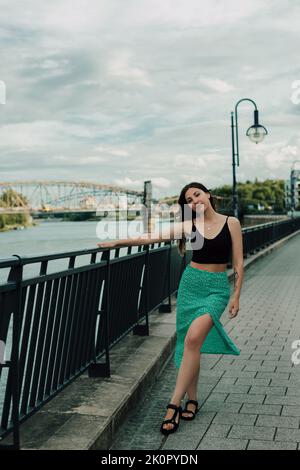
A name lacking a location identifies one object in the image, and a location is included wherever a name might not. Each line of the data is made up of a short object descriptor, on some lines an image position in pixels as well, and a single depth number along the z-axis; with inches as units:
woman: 180.1
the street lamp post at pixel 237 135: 961.5
